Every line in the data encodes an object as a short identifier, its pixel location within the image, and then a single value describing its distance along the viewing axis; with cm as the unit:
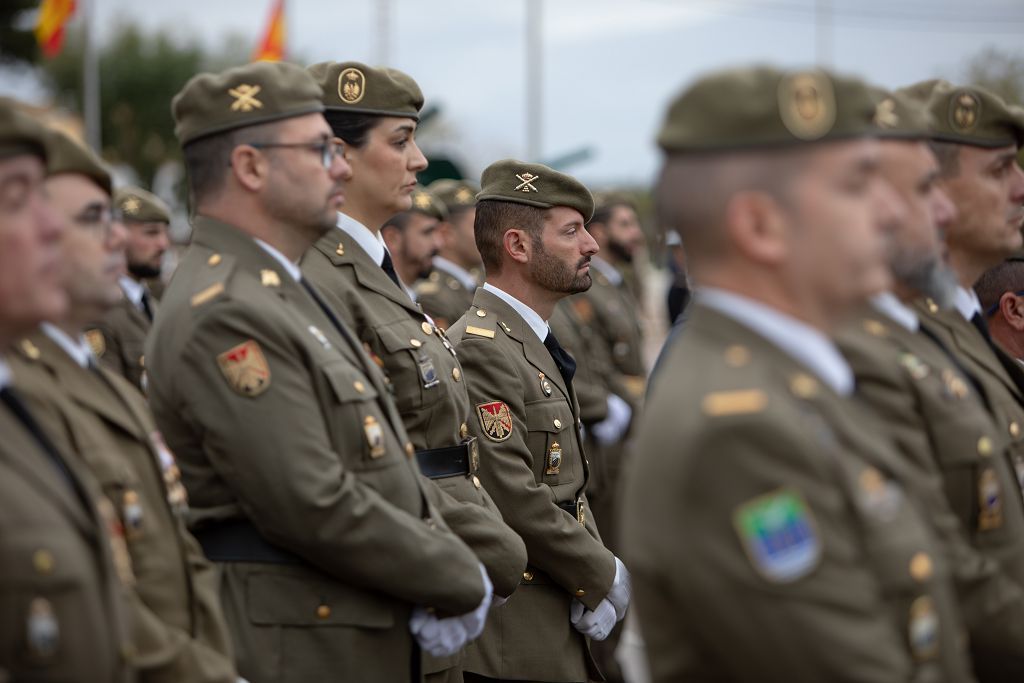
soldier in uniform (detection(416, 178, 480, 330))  1802
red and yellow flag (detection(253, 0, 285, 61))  4422
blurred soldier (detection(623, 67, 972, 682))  427
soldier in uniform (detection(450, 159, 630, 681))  945
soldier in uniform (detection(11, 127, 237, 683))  587
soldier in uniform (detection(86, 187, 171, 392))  1577
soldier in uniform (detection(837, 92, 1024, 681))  633
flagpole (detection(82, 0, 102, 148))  5497
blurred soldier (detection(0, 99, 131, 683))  496
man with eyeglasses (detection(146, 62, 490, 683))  676
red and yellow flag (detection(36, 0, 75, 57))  4603
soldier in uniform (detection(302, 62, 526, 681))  844
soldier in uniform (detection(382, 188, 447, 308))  1697
